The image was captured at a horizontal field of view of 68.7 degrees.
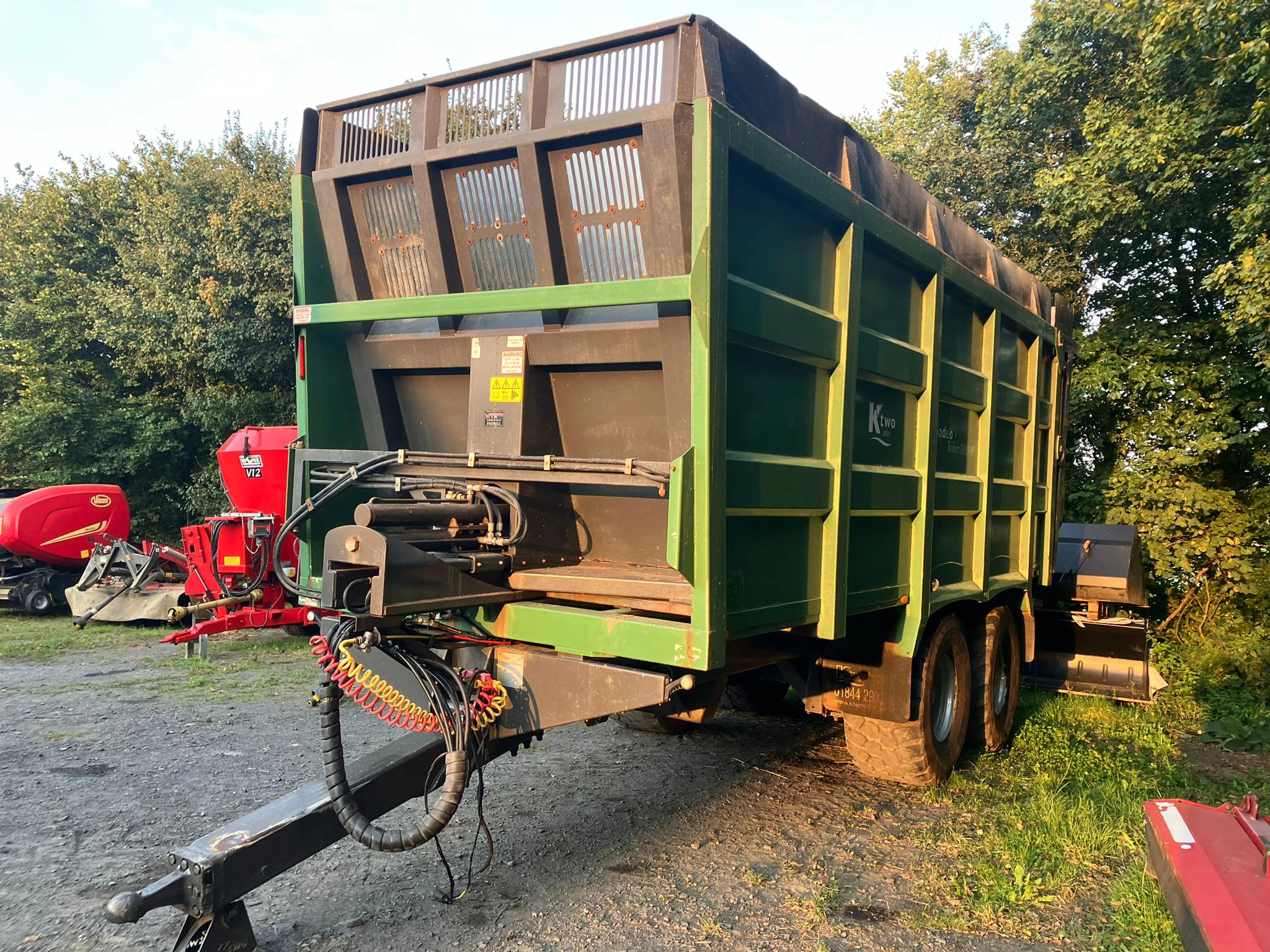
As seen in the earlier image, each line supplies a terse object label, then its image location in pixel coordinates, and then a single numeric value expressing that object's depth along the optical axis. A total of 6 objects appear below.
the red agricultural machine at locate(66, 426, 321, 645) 7.71
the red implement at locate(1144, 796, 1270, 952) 2.66
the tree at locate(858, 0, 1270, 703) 9.02
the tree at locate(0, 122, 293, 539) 14.91
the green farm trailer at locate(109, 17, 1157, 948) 2.96
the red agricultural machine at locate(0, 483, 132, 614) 10.95
